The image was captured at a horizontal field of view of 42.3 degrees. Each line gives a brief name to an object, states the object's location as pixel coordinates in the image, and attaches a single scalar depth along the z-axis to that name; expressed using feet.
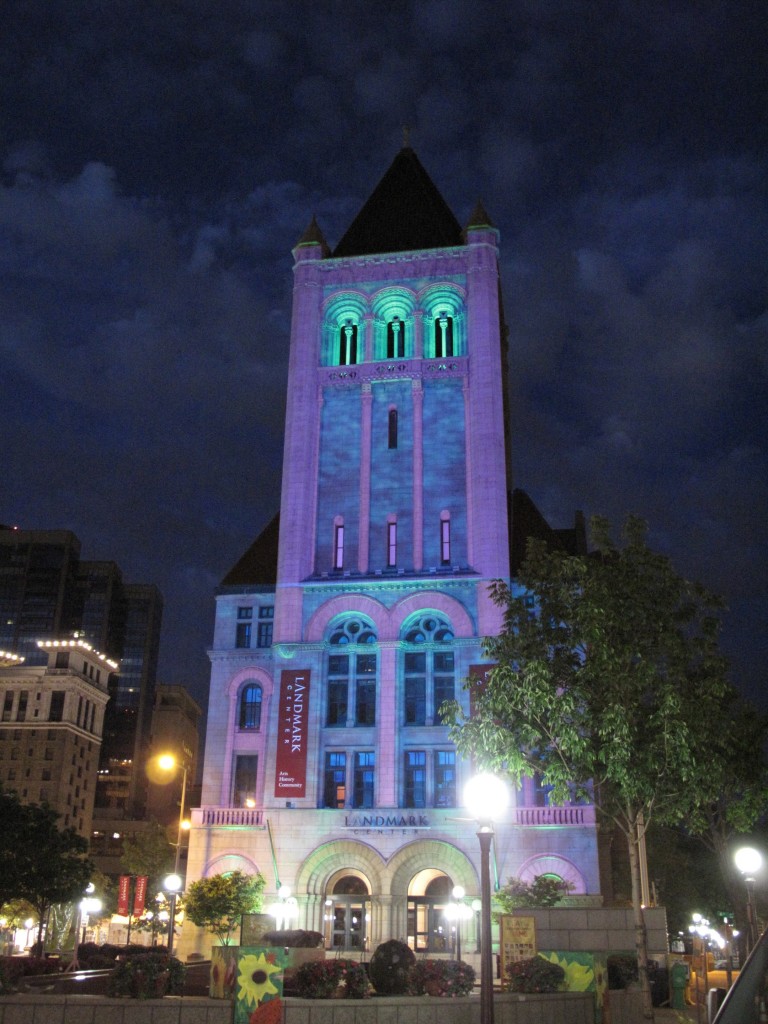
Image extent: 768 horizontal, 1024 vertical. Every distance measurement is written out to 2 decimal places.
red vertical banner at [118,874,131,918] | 151.85
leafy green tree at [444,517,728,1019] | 96.22
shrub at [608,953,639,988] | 105.40
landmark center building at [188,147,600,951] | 177.58
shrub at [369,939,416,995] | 75.66
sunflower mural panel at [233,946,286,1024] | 70.08
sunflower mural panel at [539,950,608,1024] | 83.20
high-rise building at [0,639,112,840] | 438.81
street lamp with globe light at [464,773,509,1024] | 63.00
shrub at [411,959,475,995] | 74.95
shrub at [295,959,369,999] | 73.10
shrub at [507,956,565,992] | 79.20
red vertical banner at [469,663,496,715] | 106.42
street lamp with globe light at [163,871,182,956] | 138.72
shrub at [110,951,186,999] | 72.90
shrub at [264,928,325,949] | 122.31
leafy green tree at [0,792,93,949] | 179.01
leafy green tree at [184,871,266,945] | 167.32
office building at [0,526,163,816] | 634.02
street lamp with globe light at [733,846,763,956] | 96.17
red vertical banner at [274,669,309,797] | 183.62
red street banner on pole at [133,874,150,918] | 153.48
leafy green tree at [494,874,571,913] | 160.86
